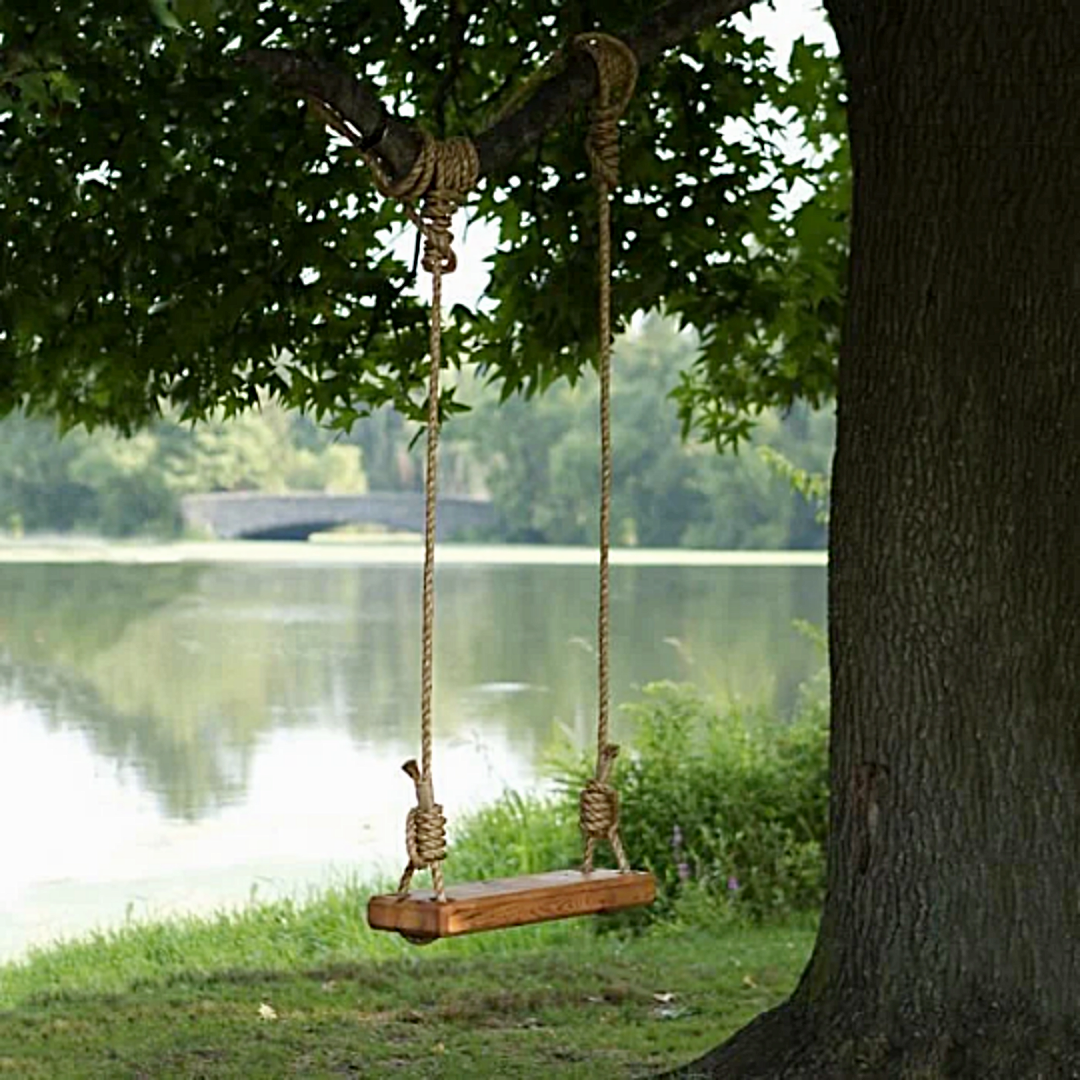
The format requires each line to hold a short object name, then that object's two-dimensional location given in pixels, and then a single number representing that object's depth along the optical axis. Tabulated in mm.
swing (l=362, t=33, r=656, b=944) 5975
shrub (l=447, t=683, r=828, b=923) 15176
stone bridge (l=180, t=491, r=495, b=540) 54982
